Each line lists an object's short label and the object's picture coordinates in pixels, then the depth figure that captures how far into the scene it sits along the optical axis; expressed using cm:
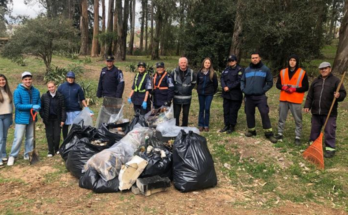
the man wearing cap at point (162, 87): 521
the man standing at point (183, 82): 532
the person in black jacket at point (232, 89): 527
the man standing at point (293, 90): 476
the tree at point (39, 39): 1053
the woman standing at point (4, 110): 434
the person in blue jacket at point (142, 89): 528
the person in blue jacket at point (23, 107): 439
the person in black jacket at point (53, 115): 459
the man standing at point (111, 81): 564
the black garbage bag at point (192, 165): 350
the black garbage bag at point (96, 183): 346
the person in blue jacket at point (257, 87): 492
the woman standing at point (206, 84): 541
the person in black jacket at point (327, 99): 450
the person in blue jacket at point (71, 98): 484
